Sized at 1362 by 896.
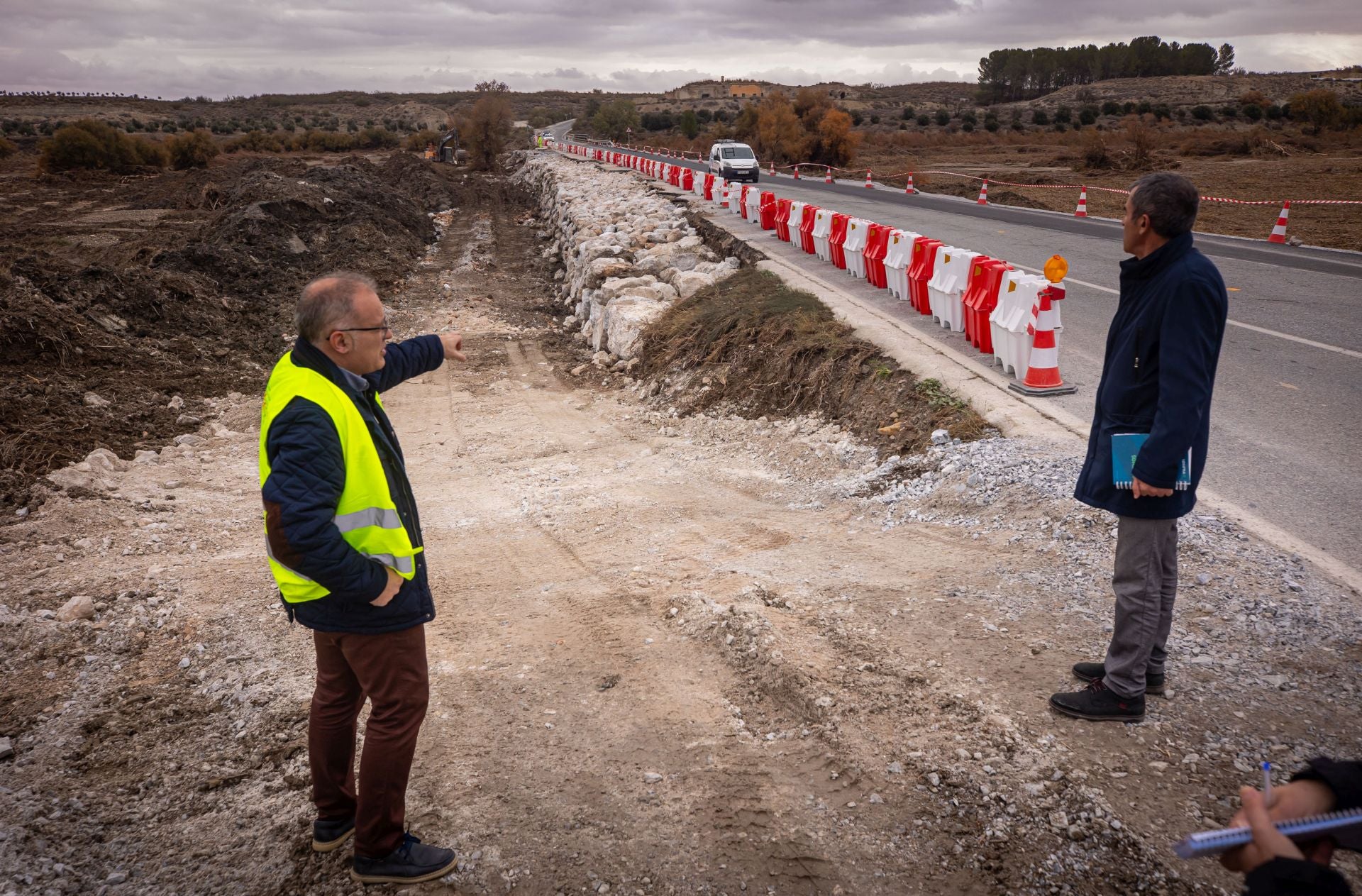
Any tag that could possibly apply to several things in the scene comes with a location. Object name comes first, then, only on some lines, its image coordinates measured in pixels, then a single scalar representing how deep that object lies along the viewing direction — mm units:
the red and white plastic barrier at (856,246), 12477
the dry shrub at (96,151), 41750
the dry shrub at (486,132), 49875
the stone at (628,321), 12031
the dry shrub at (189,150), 46344
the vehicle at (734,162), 33000
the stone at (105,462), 7693
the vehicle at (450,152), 52500
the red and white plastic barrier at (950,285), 9008
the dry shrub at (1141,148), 35062
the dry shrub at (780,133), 45750
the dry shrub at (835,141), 44656
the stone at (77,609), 5051
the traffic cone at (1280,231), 16188
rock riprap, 12805
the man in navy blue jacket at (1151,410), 3094
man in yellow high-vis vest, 2564
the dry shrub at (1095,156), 36031
